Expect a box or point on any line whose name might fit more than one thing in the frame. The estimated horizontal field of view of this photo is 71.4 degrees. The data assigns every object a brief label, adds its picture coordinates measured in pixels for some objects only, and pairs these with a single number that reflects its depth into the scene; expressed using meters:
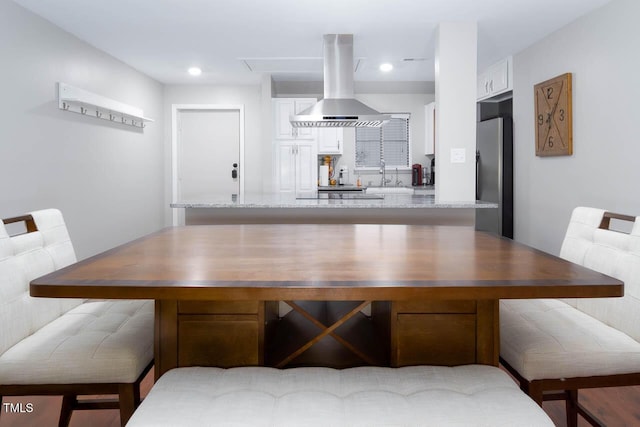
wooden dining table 1.02
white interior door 6.35
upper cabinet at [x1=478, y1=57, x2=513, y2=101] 4.90
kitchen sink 5.95
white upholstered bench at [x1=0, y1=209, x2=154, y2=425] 1.24
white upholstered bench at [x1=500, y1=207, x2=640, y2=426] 1.27
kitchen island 3.30
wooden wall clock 3.79
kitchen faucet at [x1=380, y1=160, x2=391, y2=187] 6.42
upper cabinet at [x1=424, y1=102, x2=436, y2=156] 6.05
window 6.50
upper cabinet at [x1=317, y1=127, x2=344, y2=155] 6.05
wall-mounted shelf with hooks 3.83
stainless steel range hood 3.88
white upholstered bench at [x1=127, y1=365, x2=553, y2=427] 0.95
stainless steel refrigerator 4.84
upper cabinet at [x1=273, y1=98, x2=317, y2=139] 5.88
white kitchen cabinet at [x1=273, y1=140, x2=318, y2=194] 5.93
